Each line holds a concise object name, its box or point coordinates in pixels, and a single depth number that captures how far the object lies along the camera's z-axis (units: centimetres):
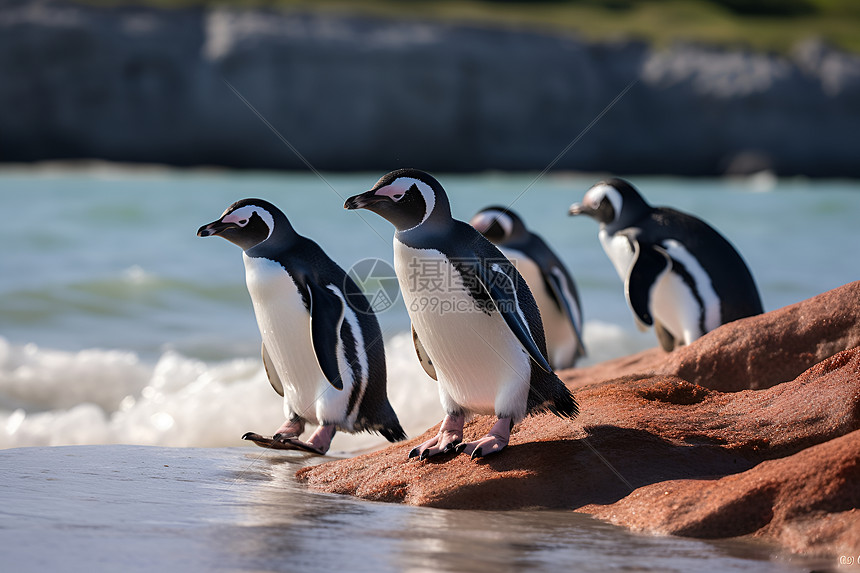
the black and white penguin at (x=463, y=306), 603
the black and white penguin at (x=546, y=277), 1232
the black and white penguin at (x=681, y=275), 1009
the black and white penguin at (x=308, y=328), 781
